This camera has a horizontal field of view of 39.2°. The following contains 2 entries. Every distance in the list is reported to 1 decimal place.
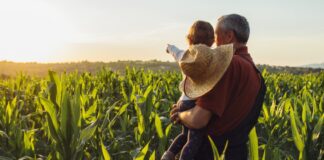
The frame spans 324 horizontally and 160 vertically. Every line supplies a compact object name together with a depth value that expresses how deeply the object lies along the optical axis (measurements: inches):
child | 111.0
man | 102.3
